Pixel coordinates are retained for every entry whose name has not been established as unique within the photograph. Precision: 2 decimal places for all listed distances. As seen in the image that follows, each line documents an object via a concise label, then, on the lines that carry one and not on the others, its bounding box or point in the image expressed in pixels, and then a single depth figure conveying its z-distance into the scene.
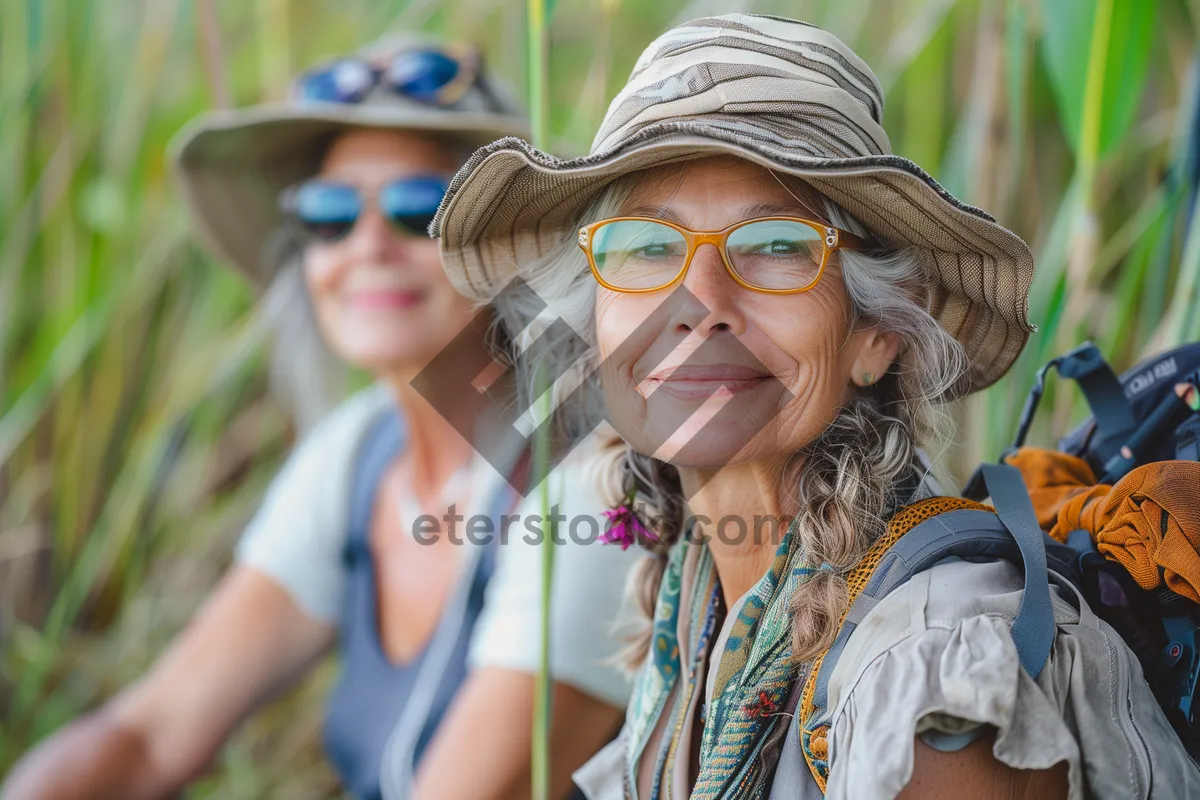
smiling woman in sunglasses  3.25
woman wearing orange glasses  2.69
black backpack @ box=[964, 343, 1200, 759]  2.73
